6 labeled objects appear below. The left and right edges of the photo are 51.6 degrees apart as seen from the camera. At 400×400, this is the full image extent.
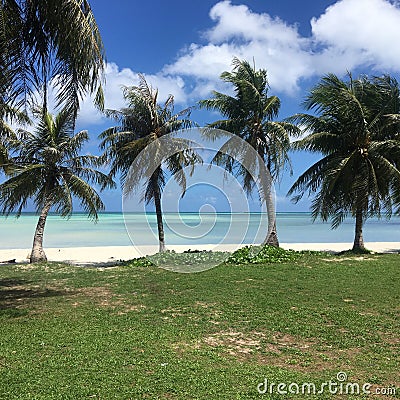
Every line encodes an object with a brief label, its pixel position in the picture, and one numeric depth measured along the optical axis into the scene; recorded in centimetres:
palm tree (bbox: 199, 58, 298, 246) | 1759
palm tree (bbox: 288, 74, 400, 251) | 1730
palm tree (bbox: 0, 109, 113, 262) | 1650
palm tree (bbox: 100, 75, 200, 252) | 1794
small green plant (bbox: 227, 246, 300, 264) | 1469
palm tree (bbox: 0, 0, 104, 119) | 696
